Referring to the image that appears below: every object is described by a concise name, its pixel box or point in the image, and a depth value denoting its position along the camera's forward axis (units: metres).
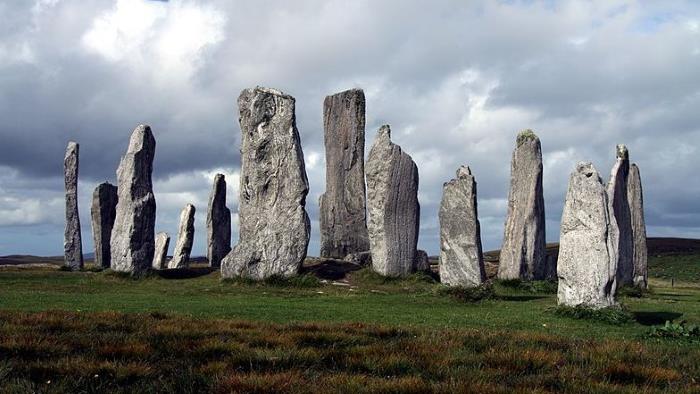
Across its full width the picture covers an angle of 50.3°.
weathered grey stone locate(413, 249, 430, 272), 27.83
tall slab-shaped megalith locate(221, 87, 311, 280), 25.70
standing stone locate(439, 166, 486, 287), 23.47
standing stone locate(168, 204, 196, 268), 39.44
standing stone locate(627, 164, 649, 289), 31.19
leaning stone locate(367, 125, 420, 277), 26.92
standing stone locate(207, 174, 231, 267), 39.28
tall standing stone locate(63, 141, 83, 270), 37.12
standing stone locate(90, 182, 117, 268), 38.31
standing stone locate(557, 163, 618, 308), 17.27
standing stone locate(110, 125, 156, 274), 29.14
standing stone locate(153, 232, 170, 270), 40.78
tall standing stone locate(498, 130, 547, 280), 29.84
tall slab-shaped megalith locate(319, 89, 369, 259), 34.34
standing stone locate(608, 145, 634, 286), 28.53
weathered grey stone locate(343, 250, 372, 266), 30.84
